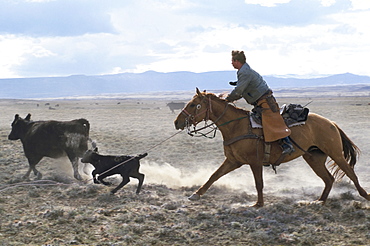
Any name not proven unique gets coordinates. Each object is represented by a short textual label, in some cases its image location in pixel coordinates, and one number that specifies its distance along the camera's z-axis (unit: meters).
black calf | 8.82
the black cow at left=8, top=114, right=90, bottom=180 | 10.26
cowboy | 7.45
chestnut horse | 7.57
